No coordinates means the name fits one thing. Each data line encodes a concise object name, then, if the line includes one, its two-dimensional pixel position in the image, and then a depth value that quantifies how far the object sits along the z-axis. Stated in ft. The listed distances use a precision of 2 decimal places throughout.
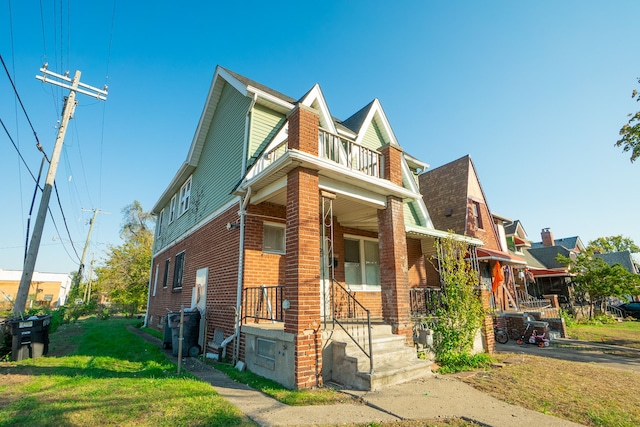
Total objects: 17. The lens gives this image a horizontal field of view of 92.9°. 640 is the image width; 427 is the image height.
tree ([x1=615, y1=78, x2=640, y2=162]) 37.60
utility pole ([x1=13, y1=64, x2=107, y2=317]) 30.68
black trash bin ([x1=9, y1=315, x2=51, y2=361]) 26.27
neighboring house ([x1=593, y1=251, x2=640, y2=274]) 115.08
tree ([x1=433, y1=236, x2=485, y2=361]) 22.86
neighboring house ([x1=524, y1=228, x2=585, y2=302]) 74.41
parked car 80.12
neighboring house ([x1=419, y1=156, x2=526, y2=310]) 49.11
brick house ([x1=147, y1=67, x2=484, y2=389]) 17.57
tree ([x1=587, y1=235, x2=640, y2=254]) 153.28
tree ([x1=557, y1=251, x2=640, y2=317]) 60.49
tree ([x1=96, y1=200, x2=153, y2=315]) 78.07
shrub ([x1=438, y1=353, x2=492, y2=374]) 21.37
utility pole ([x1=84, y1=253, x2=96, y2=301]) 96.96
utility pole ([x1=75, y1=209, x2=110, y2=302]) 79.04
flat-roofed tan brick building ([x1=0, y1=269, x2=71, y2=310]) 156.87
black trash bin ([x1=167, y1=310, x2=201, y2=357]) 26.27
